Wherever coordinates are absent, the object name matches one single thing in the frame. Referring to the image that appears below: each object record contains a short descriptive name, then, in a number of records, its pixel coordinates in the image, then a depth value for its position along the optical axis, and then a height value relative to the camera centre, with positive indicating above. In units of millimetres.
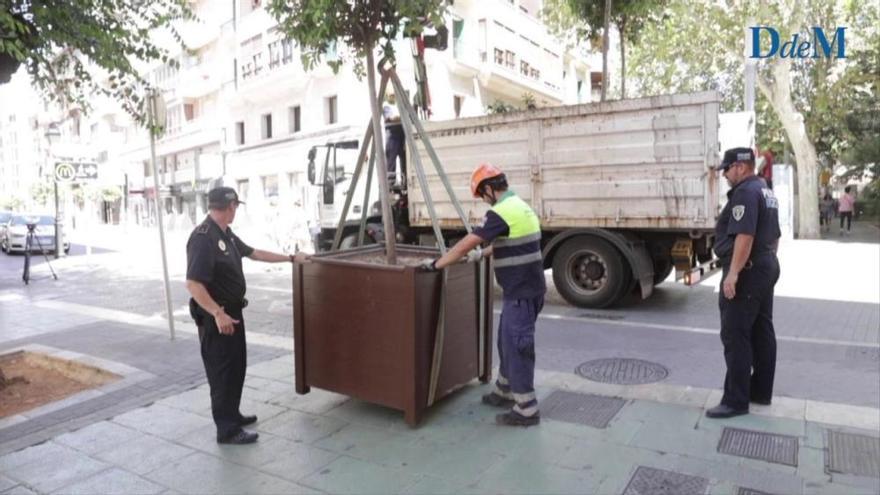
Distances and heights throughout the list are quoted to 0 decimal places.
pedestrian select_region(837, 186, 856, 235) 21934 -82
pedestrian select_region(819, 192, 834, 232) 24250 -260
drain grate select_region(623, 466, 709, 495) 3289 -1439
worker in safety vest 4109 -439
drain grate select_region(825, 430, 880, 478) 3504 -1439
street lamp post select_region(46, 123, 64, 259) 17016 +510
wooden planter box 4098 -762
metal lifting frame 4234 +343
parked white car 20375 -204
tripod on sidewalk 12510 -596
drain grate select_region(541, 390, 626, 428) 4340 -1397
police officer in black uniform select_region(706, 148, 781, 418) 4109 -434
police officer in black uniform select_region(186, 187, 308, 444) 3891 -532
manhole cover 5320 -1393
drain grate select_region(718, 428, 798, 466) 3676 -1427
